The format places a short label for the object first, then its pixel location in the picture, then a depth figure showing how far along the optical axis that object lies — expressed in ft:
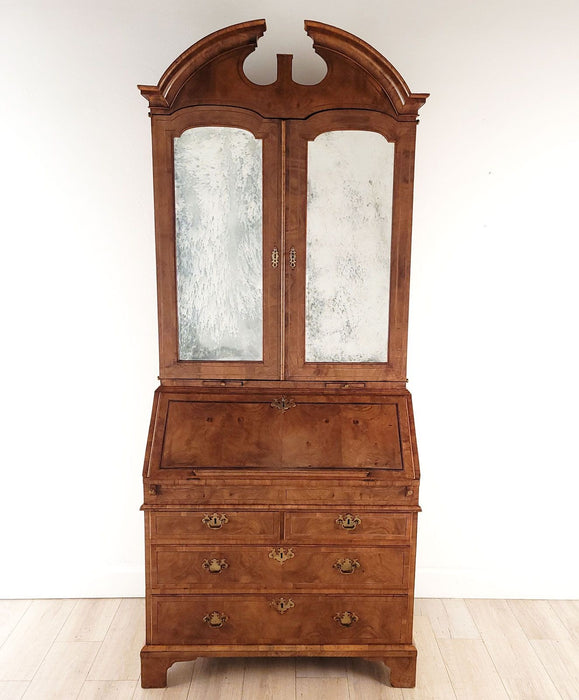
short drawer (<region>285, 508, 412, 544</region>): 7.95
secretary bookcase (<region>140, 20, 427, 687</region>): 7.80
